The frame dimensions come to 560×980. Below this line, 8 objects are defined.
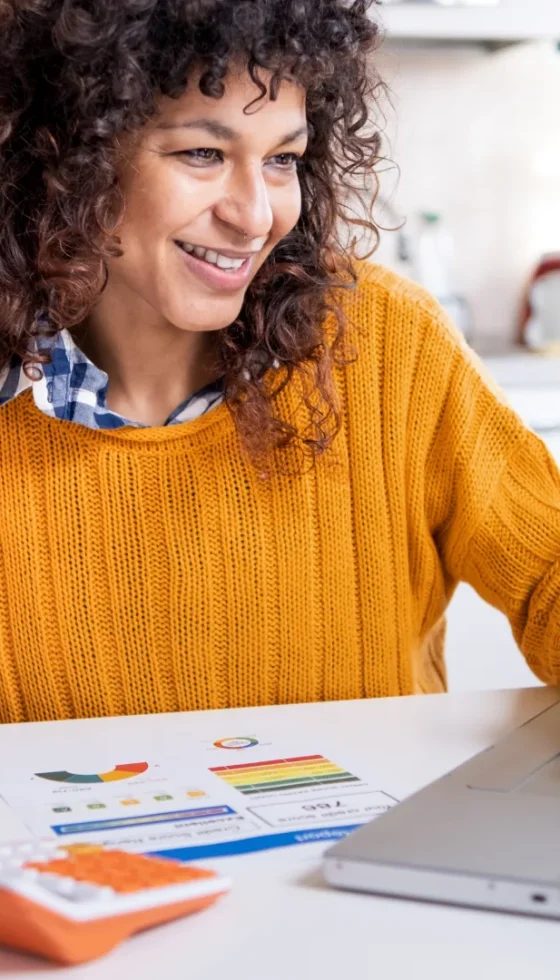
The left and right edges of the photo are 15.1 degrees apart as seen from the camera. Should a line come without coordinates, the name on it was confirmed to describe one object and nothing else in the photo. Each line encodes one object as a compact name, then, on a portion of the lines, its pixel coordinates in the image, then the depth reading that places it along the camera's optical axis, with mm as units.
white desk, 859
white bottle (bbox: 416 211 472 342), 2508
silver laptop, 896
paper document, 971
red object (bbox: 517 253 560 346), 2963
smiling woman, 1220
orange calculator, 854
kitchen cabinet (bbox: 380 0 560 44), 2252
